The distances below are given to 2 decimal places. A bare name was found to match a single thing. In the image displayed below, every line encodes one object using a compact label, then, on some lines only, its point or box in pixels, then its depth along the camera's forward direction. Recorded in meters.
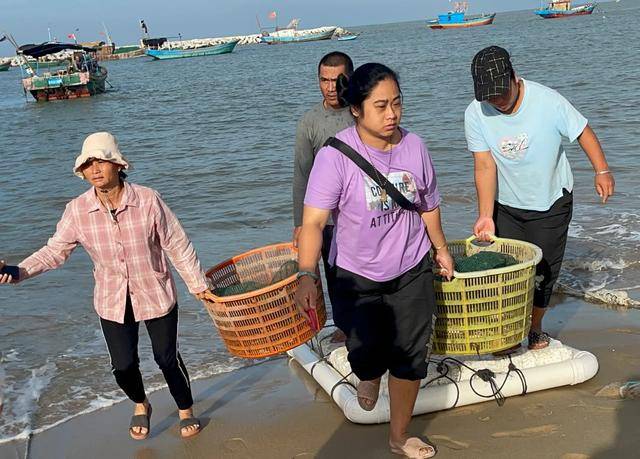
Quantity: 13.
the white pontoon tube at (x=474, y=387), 4.12
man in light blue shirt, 3.95
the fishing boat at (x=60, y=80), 37.34
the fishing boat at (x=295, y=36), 117.17
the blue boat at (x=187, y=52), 89.88
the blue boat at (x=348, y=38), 104.43
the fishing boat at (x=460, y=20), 97.38
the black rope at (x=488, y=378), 4.20
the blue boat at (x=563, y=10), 92.57
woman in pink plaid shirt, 3.68
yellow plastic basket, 3.71
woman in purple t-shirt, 3.26
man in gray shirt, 4.38
